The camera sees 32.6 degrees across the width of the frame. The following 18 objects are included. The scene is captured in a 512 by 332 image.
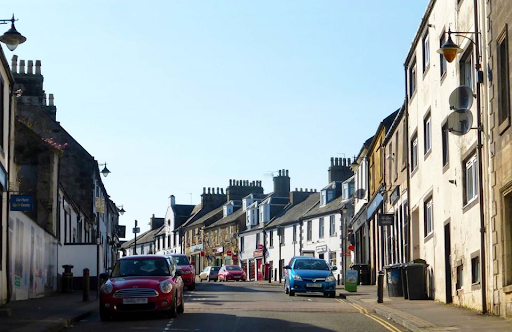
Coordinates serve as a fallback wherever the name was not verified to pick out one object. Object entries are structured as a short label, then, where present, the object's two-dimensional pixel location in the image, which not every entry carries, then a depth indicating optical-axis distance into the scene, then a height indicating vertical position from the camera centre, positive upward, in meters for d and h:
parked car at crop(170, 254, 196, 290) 39.41 -0.48
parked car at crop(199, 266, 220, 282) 72.50 -1.18
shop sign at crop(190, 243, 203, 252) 101.50 +1.29
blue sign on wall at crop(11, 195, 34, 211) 25.48 +1.65
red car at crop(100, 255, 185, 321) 19.69 -0.79
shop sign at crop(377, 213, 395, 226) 34.34 +1.51
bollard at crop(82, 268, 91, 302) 28.70 -1.01
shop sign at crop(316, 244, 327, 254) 69.25 +0.76
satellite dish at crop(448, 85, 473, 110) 20.45 +3.76
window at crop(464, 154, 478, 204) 21.50 +1.95
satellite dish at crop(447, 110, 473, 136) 20.16 +3.18
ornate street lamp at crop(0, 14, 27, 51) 18.55 +4.66
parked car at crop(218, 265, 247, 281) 66.38 -1.09
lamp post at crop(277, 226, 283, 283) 78.78 +2.40
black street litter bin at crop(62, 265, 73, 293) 37.94 -0.87
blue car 32.31 -0.79
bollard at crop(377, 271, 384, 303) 26.38 -0.93
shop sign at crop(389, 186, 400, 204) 36.12 +2.67
